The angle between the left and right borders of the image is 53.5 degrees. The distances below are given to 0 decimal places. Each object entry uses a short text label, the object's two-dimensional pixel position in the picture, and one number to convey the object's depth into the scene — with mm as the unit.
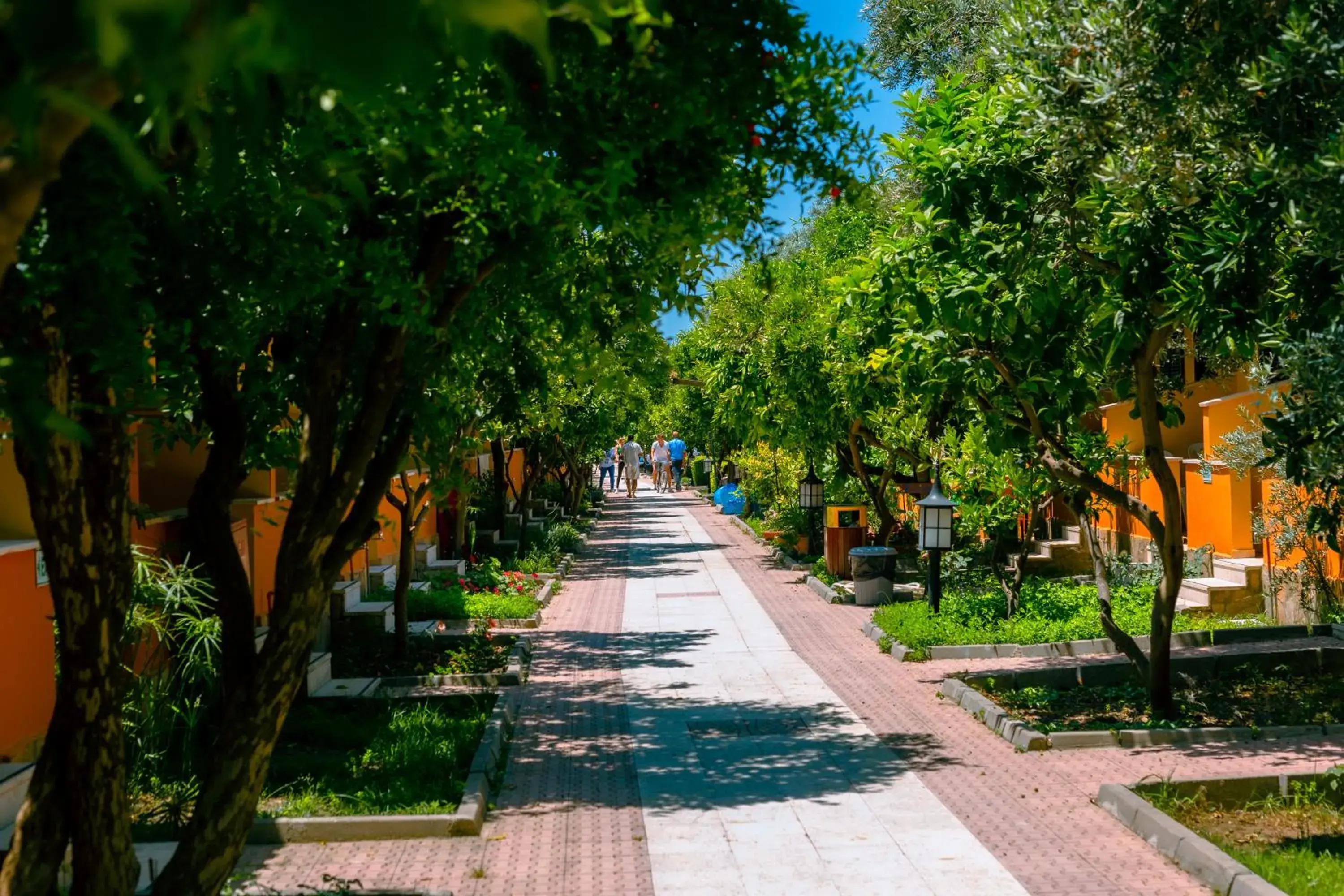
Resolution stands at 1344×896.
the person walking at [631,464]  49156
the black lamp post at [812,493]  22078
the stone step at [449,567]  20219
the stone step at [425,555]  20500
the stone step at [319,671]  11875
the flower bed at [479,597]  16484
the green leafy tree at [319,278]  4734
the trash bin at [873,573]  17656
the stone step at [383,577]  16891
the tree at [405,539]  13391
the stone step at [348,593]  14406
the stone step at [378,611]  14352
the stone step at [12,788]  7301
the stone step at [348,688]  11898
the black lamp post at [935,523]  14539
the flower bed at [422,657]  13180
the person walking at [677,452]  54406
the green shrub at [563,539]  25953
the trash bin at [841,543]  20312
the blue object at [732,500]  39969
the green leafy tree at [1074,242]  6734
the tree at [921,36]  22234
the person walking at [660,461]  54781
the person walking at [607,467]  51375
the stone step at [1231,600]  14227
